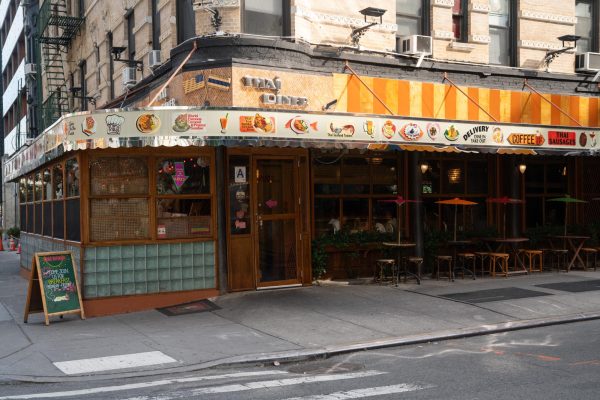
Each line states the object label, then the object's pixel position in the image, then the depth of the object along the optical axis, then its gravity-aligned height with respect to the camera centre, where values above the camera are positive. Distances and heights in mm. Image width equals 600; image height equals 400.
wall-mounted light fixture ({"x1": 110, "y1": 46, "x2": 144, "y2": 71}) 16375 +3629
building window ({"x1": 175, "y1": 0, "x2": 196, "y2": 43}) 13344 +3595
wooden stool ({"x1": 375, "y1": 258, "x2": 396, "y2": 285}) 13641 -1505
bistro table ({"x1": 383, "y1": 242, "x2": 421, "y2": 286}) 13780 -1250
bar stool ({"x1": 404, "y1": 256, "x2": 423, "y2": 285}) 13961 -1499
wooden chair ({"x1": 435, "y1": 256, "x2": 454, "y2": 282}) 14333 -1558
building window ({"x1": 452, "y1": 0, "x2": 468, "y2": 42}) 15547 +4025
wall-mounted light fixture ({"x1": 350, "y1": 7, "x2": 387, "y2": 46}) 13656 +3436
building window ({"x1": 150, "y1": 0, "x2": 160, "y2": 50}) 15359 +3954
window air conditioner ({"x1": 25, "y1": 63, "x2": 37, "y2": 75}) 30436 +5924
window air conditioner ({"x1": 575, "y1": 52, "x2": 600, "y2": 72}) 16547 +3203
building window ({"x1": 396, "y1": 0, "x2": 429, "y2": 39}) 14875 +3957
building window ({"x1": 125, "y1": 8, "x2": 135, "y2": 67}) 17328 +4252
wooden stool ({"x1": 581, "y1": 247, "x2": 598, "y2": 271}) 15873 -1548
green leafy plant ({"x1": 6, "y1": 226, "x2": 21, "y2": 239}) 32950 -1650
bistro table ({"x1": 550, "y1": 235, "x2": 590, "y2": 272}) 15750 -1266
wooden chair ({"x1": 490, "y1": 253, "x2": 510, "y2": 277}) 14846 -1559
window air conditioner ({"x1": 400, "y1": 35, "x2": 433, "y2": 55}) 14297 +3198
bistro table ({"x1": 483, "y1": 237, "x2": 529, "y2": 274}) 15070 -1269
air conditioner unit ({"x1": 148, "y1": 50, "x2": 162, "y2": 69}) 14592 +3033
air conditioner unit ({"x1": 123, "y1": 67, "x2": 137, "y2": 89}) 16406 +2997
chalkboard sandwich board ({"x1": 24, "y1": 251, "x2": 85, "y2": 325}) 11234 -1486
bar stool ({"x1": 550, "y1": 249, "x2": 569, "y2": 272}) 15811 -1606
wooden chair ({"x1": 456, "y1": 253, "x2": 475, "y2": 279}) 14784 -1501
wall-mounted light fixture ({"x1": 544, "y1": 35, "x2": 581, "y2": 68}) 16047 +3386
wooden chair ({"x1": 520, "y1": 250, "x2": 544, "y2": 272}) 15562 -1613
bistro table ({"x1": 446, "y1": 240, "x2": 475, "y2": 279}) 14984 -1240
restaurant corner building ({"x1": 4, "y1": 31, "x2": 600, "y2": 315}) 11164 +767
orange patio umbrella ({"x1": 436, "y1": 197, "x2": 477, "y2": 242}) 14648 -193
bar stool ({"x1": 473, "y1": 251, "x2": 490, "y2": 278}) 14961 -1418
